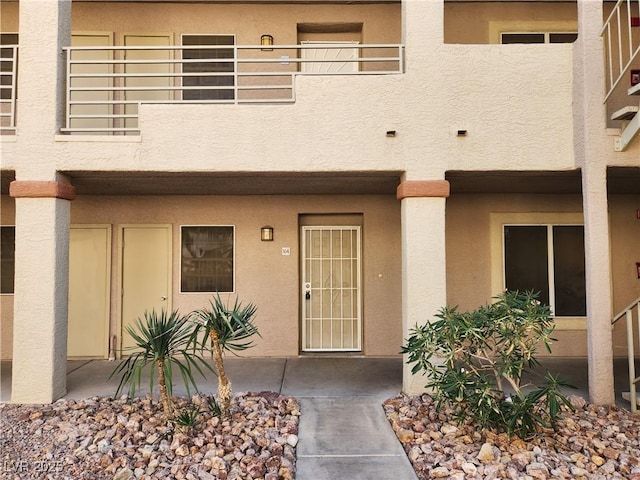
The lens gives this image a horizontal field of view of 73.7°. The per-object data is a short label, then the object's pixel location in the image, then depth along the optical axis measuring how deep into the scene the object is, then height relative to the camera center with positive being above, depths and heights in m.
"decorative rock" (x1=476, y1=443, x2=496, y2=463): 4.03 -1.84
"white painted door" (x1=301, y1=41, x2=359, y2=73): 8.00 +3.86
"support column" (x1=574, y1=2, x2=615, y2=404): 5.42 +0.86
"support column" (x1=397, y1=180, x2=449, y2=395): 5.64 +0.08
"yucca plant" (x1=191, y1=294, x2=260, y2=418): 4.71 -0.76
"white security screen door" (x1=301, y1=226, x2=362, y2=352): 8.04 -0.52
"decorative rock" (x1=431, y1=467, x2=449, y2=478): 3.84 -1.91
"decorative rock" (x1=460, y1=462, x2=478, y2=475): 3.84 -1.88
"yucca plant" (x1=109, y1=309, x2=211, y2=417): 4.59 -0.90
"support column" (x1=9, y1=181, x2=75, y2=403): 5.50 -0.41
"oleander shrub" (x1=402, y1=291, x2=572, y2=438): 4.29 -1.01
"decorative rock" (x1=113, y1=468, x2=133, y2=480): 3.86 -1.92
